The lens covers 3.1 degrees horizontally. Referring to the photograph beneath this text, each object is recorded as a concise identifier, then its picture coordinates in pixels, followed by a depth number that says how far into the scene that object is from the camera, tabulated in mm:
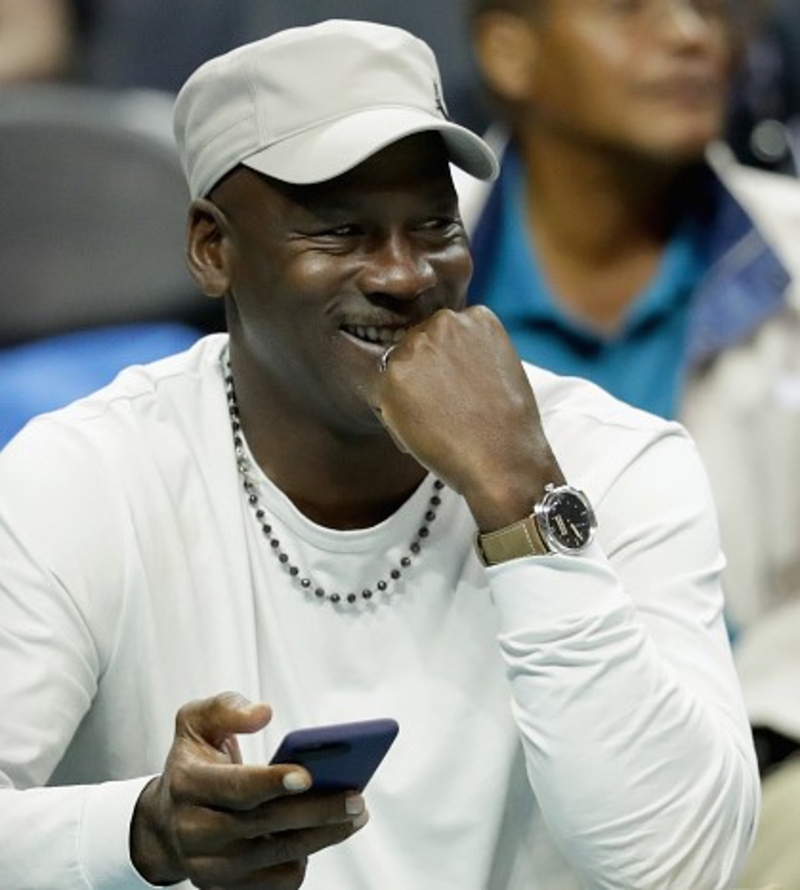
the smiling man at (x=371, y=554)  10196
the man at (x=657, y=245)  11251
